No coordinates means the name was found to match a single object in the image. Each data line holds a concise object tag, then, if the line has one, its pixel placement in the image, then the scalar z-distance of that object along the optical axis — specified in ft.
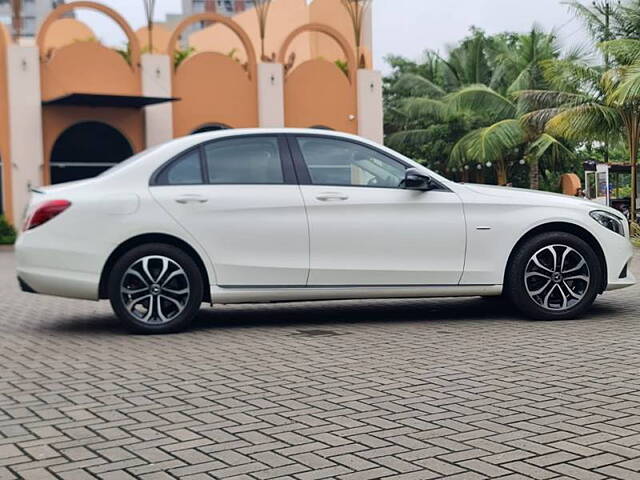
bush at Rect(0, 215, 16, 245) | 79.25
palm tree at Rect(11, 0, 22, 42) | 86.02
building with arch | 80.12
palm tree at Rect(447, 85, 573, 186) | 109.50
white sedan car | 23.76
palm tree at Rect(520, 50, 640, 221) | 67.15
